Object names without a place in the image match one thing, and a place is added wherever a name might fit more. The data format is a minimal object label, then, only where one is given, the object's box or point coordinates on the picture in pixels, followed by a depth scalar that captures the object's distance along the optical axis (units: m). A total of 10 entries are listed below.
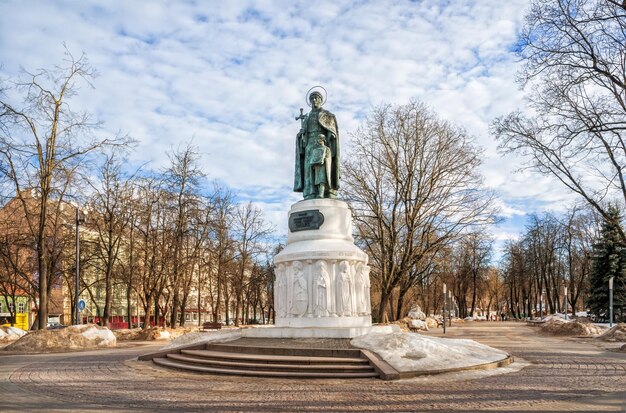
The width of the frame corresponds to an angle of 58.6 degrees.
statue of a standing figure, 17.55
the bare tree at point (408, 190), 29.55
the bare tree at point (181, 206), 30.59
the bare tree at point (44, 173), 22.59
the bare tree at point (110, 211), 30.29
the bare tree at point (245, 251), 40.22
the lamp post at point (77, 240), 22.12
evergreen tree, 38.69
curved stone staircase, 11.31
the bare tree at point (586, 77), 13.01
